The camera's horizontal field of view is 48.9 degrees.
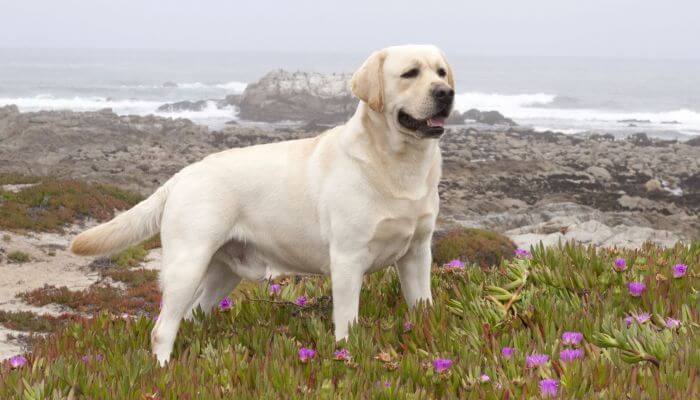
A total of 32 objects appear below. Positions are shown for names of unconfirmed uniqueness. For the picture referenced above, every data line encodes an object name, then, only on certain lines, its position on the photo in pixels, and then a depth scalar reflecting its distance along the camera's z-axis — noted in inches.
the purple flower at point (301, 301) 240.1
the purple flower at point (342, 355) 165.8
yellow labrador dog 203.9
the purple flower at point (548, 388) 131.7
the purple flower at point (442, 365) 154.3
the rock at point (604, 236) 771.4
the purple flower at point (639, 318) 175.2
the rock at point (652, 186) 1261.1
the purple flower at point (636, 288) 201.0
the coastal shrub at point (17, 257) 648.4
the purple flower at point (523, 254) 260.5
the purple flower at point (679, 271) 214.4
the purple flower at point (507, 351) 161.5
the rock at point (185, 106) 3002.0
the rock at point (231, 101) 3089.8
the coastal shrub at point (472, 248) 676.1
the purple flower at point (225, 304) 238.8
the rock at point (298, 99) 2770.7
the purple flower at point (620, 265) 217.8
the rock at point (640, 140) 1855.3
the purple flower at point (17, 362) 175.5
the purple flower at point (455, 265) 249.9
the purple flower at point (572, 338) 165.9
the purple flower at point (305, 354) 171.8
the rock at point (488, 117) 2623.0
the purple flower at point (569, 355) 150.7
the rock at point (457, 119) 2549.2
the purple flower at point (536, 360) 148.5
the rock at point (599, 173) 1346.0
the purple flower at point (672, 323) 172.8
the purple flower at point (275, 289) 262.9
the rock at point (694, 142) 1876.7
